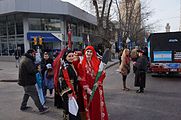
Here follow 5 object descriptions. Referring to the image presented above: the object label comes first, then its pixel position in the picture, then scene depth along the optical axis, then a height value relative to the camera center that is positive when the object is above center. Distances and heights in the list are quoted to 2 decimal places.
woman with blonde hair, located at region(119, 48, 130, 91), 5.51 -0.53
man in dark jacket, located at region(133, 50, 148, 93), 5.20 -0.74
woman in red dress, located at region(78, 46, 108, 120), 2.76 -0.66
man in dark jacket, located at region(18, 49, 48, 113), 3.72 -0.63
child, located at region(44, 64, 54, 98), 4.57 -0.82
